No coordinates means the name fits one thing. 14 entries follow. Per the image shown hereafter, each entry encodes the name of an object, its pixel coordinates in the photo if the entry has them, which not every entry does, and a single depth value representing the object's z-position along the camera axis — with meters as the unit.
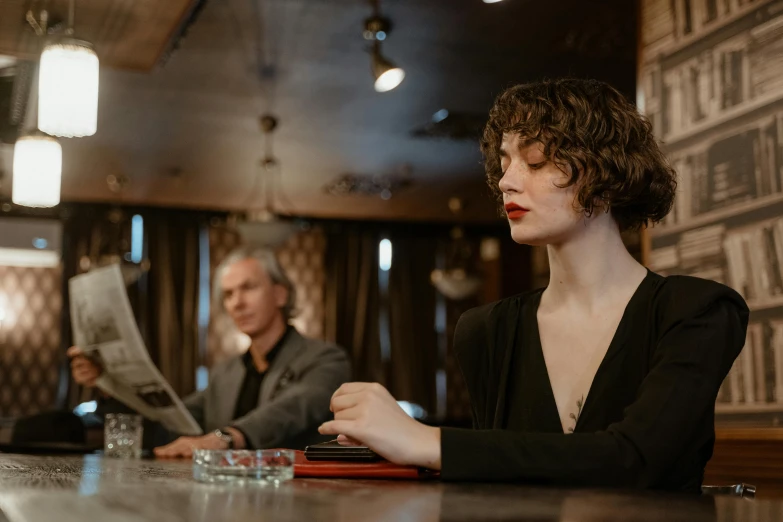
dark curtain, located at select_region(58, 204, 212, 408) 8.73
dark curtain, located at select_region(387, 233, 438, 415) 9.74
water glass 2.46
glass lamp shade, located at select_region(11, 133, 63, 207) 3.25
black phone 1.20
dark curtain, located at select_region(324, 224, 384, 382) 9.59
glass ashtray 1.03
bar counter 0.75
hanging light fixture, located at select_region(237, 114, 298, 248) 5.40
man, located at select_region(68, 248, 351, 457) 2.55
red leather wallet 1.14
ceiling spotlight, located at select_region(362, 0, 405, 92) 3.97
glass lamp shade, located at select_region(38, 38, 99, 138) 2.56
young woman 1.12
